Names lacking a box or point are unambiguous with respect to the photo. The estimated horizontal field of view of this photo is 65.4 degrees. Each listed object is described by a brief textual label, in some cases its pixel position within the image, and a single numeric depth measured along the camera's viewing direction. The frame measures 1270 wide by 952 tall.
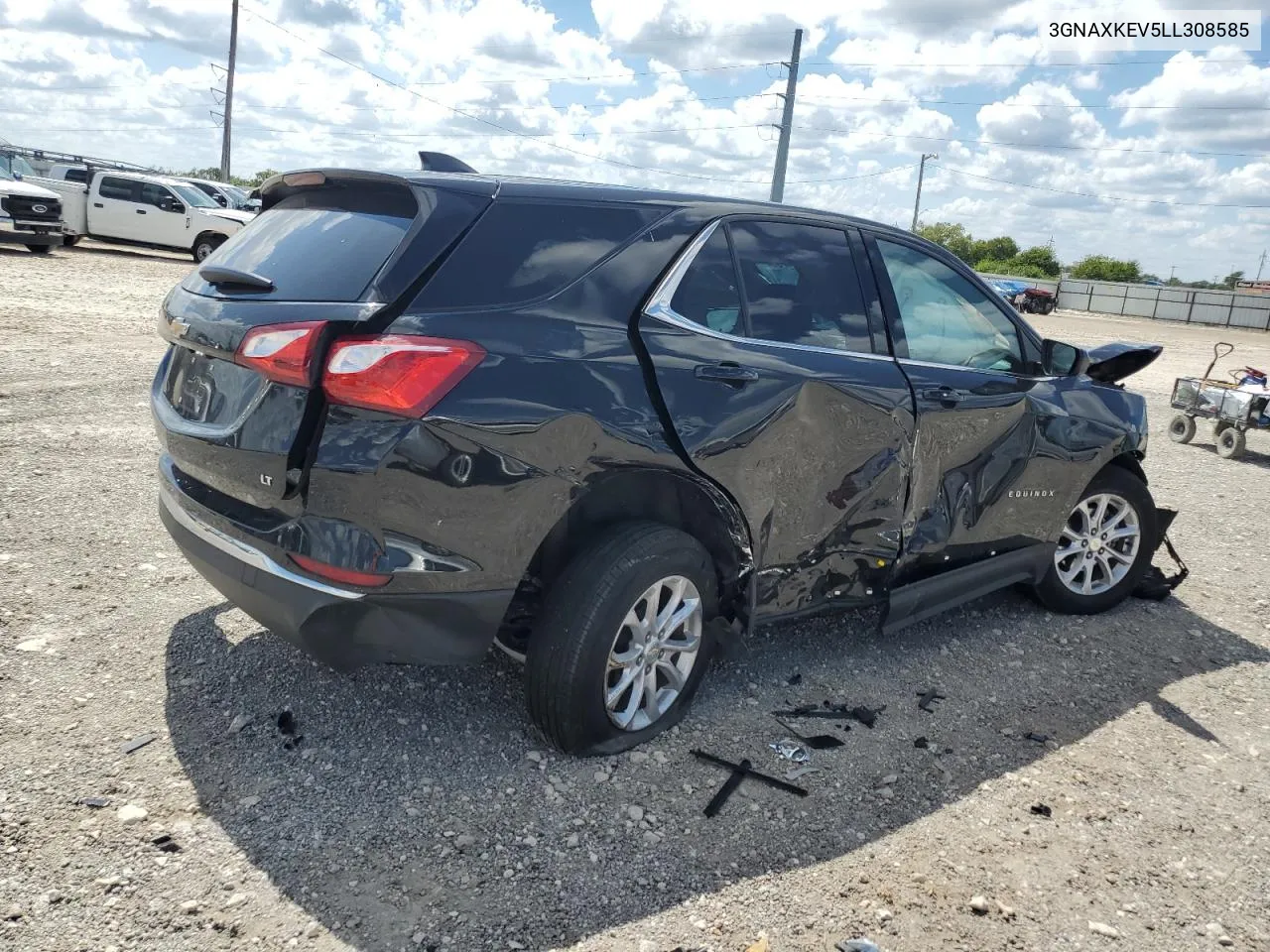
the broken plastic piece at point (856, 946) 2.57
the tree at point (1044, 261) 82.56
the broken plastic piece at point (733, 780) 3.13
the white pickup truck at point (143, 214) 22.88
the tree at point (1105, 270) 84.00
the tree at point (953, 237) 84.75
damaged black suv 2.69
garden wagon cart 10.34
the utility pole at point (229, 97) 40.38
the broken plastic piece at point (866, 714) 3.76
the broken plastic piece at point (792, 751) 3.46
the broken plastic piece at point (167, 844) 2.69
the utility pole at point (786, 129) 34.06
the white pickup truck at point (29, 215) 19.23
